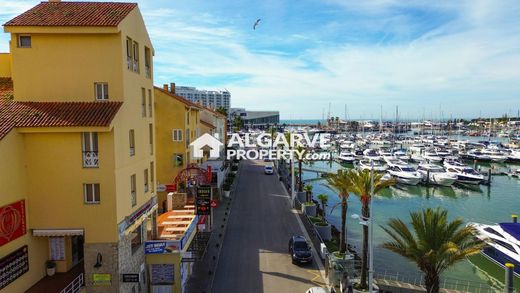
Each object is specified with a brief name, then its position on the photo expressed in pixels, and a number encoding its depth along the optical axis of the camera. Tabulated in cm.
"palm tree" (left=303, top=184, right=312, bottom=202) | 4519
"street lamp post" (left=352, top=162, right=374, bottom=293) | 1870
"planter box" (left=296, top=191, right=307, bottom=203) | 4800
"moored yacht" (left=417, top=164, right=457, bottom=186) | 6500
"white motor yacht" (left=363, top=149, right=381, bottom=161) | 8819
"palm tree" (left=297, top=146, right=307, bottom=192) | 4995
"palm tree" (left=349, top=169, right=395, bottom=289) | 2378
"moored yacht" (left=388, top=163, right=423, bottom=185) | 6569
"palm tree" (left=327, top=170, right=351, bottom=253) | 2786
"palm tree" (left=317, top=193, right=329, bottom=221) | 3988
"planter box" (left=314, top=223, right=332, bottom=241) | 3407
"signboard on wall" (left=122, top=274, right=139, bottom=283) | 1895
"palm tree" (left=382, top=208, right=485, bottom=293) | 1803
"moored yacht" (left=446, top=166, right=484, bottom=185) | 6581
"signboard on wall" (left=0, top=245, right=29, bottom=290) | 1589
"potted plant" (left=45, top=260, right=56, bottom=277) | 1969
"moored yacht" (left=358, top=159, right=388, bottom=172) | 7146
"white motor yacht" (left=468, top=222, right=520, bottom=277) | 3111
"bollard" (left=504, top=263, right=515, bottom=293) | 1953
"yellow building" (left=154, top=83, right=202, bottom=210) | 4147
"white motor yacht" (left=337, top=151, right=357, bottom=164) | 9188
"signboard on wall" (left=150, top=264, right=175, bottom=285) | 2260
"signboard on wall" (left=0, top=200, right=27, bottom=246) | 1608
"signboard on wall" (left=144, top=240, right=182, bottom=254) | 2264
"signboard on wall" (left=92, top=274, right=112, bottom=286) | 1869
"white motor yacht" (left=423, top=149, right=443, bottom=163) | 9006
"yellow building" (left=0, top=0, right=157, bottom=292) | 1786
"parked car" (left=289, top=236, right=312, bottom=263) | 2731
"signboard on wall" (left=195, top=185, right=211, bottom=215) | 2869
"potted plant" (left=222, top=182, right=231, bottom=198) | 4890
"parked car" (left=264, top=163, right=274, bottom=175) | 6706
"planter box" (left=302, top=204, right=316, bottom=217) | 4041
